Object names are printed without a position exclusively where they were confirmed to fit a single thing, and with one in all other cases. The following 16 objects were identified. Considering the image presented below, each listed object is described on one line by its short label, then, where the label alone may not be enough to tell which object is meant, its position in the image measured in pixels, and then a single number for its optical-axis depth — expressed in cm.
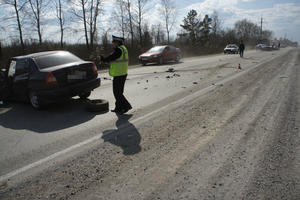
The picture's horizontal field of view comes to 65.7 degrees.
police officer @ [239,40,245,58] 2469
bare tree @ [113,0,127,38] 3691
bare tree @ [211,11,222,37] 7580
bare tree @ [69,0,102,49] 2928
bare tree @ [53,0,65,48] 2943
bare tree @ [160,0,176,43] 4709
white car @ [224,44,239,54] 3809
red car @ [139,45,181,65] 1981
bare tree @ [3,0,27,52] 2346
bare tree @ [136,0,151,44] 3706
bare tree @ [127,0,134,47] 3653
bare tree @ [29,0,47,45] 2672
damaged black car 601
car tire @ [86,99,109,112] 585
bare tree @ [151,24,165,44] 4568
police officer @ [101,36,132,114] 554
